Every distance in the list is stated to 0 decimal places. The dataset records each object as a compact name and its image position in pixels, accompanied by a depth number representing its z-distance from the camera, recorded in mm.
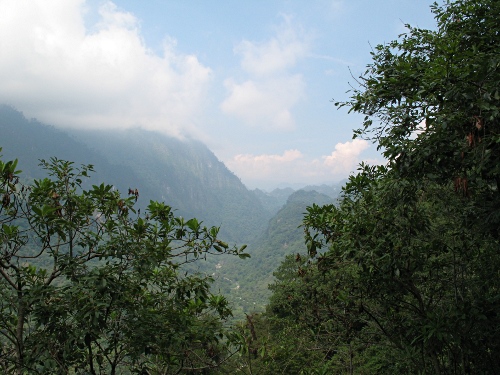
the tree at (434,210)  2891
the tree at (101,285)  2758
